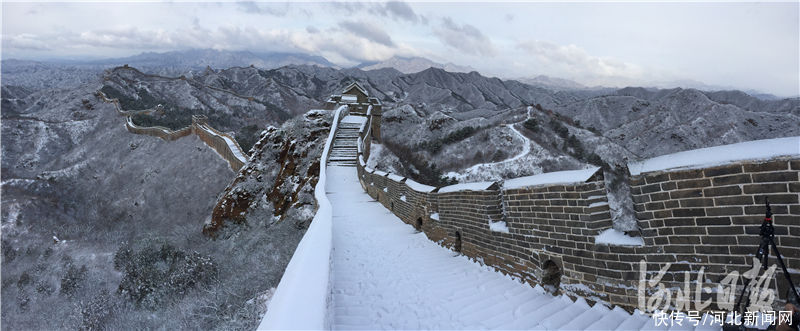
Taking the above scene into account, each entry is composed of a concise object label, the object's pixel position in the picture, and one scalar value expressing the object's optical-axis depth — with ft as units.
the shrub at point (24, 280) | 50.12
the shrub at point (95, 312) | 26.60
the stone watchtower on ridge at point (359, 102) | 73.72
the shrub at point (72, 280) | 45.24
